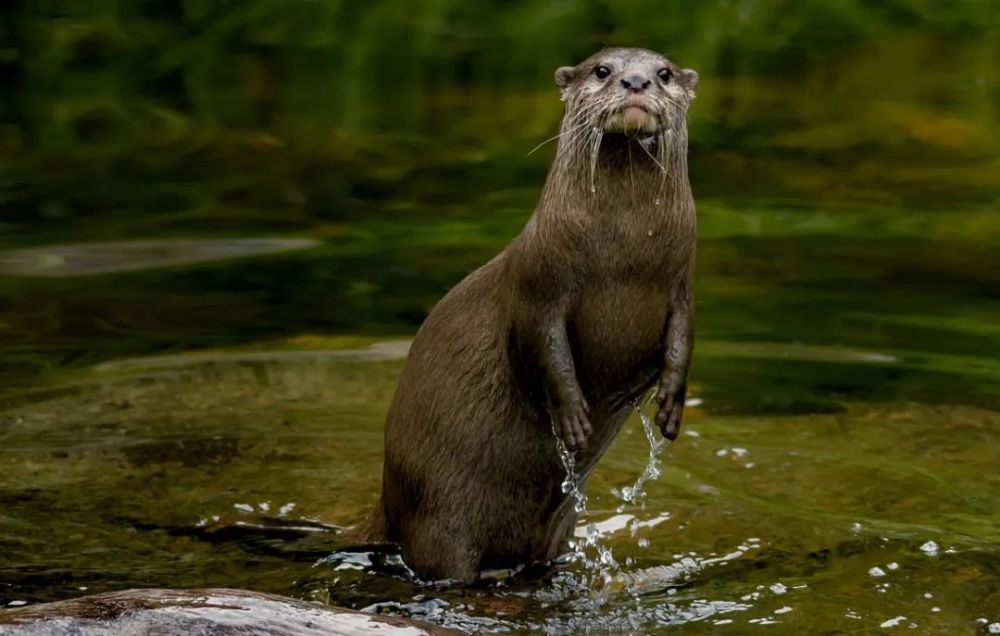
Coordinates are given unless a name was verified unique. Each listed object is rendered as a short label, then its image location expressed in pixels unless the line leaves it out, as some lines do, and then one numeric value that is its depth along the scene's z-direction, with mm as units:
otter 9516
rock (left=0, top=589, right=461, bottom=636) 7672
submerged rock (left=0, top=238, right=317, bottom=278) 16656
